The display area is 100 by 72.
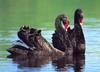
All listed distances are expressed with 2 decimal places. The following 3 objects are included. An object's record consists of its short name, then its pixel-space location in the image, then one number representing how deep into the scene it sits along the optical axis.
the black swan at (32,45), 19.91
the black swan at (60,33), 20.50
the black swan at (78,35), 20.84
